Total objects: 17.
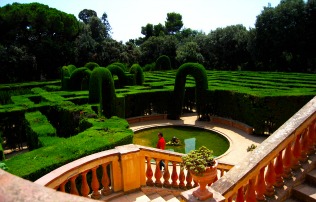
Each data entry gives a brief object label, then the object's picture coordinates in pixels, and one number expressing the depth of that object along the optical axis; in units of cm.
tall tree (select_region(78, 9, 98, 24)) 6862
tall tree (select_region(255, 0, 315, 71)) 3456
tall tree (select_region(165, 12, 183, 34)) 8475
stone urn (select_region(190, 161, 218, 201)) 353
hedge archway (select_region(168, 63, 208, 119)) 1691
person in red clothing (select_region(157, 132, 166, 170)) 955
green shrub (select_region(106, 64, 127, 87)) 2180
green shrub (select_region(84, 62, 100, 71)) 2678
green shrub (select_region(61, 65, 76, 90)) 2181
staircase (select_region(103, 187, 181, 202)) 566
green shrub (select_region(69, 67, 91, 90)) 2042
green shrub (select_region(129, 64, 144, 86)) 2330
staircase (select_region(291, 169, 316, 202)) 417
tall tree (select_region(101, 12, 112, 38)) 5147
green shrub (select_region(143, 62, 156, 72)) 4439
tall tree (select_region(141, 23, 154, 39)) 7506
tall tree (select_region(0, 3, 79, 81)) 3641
